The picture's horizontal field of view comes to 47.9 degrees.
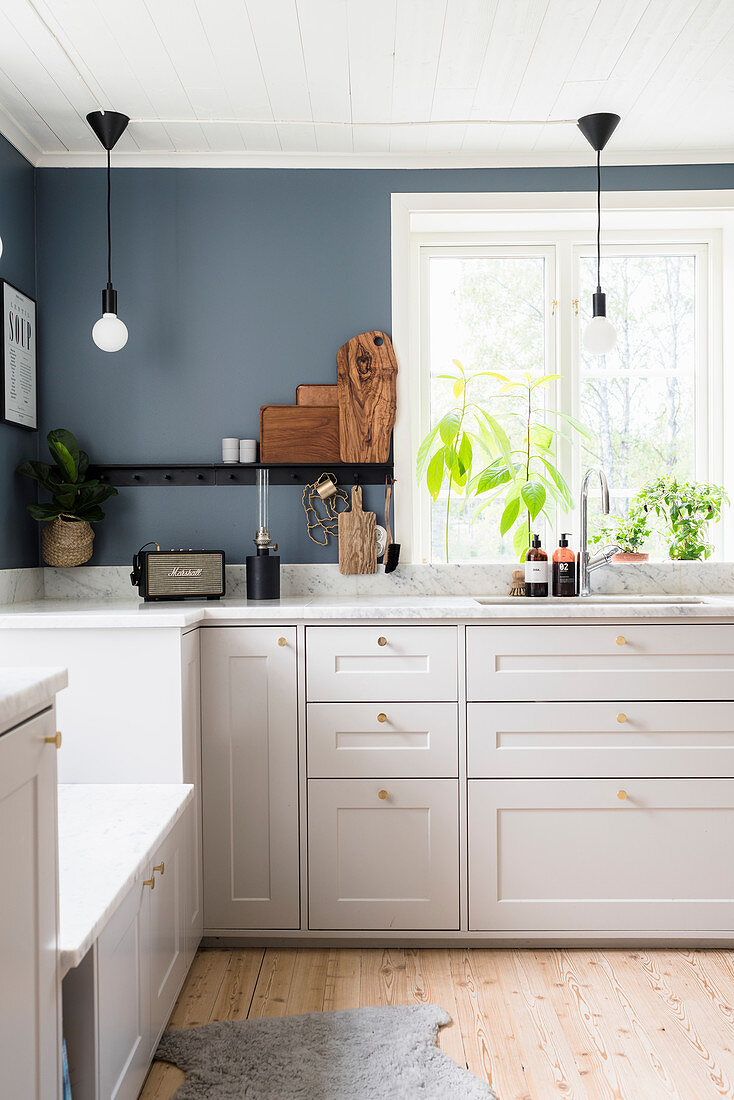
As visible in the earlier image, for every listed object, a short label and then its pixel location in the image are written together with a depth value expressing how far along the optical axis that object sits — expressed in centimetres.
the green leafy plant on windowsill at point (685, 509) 283
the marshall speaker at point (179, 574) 254
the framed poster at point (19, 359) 255
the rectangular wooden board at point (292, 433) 277
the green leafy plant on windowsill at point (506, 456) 290
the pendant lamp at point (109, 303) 248
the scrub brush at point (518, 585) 275
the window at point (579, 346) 302
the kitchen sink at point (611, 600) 258
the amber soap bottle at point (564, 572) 265
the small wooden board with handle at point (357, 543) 274
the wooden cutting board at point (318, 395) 279
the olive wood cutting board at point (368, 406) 276
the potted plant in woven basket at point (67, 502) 264
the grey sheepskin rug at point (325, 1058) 169
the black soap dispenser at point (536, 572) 266
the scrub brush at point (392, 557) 272
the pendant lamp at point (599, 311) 251
